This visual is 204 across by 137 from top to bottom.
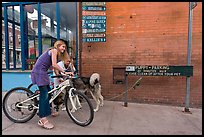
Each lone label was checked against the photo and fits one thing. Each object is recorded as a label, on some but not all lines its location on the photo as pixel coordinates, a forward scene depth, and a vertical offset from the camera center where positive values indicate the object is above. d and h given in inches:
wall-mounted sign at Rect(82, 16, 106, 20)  205.6 +47.0
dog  172.9 -22.8
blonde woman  136.6 -11.4
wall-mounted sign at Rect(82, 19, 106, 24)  206.4 +42.9
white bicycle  140.4 -32.7
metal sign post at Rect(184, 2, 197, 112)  173.1 +9.5
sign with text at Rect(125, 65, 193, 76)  178.7 -8.5
